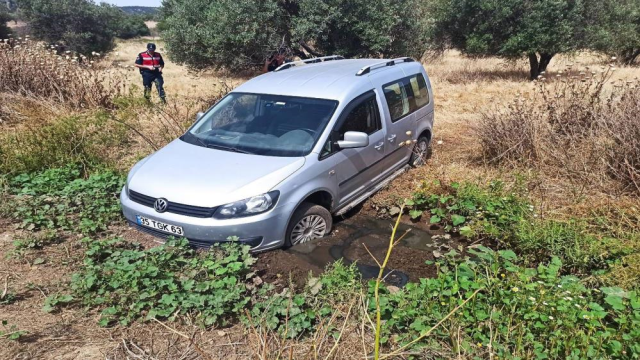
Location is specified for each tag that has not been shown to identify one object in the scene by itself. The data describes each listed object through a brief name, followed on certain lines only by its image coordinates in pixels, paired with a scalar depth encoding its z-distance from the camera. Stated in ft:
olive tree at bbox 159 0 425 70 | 46.62
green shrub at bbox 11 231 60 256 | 13.45
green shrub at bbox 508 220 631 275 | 12.73
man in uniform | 35.01
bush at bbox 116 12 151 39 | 145.79
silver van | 12.85
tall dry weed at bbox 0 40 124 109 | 29.17
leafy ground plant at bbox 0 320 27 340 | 9.47
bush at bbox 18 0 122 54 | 76.18
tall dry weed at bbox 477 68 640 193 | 17.49
